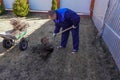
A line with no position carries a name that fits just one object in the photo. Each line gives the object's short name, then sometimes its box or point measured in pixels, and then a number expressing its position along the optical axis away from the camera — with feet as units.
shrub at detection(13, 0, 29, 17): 15.31
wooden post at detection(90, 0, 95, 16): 16.17
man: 7.46
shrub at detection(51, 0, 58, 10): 16.00
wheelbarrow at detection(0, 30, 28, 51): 8.09
